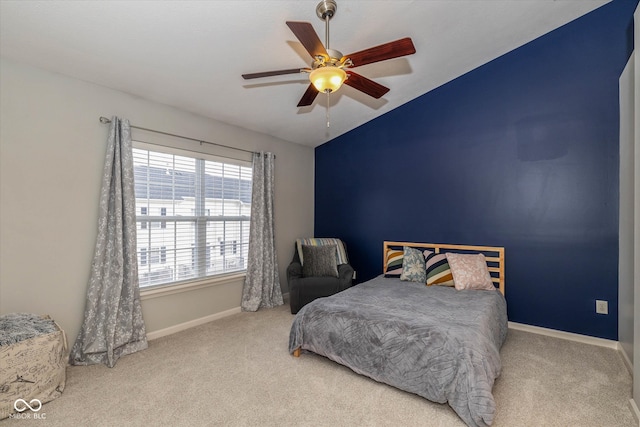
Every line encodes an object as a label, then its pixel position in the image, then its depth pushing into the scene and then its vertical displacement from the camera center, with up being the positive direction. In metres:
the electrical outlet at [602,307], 2.93 -0.92
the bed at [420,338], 1.91 -0.94
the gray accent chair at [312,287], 3.88 -0.95
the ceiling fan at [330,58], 1.78 +1.01
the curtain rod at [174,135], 2.84 +0.90
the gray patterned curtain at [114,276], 2.66 -0.57
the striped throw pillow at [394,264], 3.88 -0.66
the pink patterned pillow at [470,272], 3.26 -0.65
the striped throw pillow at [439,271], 3.44 -0.68
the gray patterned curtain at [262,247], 4.11 -0.46
